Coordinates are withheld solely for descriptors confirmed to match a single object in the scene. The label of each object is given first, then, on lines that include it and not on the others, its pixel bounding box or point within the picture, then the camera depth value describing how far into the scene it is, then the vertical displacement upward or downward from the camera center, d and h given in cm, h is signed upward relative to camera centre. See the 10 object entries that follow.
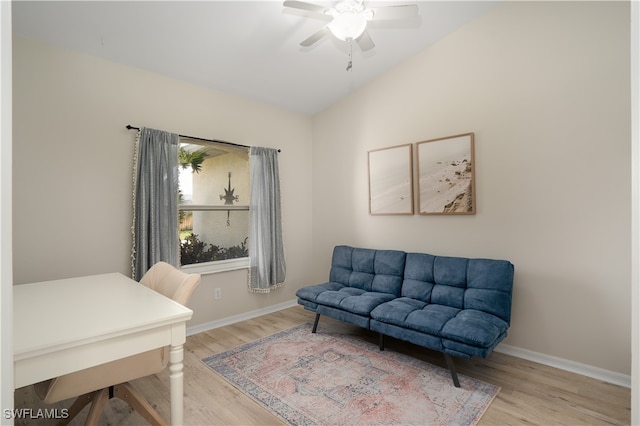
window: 330 +7
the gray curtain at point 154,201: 279 +10
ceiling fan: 195 +129
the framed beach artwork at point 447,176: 295 +35
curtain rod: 280 +78
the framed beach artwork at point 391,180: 337 +35
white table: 117 -49
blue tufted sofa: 224 -83
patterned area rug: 192 -127
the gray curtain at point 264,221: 369 -12
